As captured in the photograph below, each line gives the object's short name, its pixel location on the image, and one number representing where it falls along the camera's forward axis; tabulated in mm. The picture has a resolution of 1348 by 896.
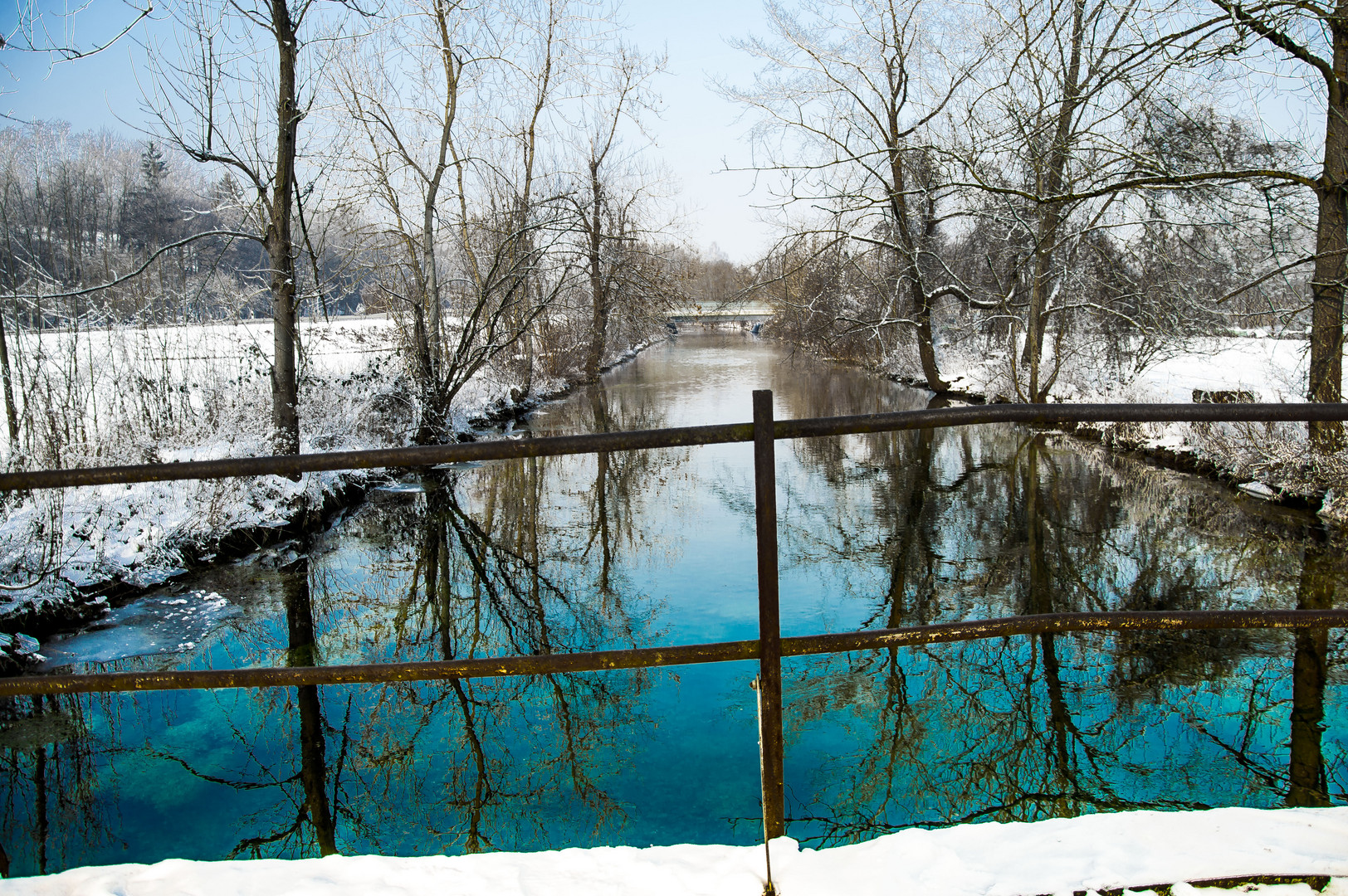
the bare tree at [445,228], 13188
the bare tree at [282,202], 8891
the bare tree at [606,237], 14000
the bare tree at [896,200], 12867
